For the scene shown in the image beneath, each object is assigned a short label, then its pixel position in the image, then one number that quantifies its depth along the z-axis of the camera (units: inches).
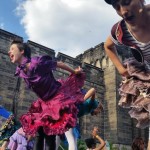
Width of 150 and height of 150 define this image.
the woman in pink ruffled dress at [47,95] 71.5
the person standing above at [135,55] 52.4
